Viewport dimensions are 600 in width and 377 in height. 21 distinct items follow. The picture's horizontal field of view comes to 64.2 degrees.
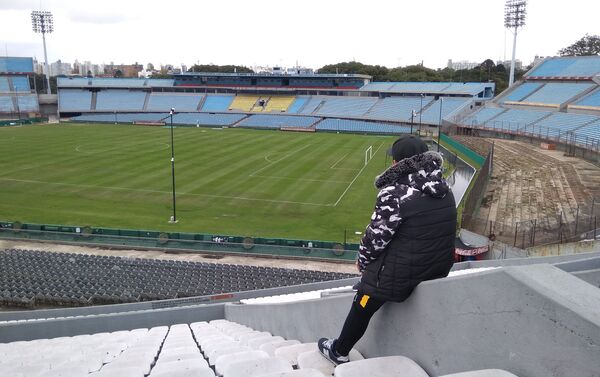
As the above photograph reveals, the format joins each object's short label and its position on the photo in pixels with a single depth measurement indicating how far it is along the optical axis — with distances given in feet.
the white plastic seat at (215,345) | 17.95
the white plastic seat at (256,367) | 11.38
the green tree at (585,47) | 300.69
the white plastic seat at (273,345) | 16.73
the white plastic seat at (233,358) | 12.63
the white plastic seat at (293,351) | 14.56
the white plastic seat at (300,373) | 9.97
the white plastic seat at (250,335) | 21.17
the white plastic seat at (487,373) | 8.72
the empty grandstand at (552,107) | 147.74
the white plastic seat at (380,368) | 10.33
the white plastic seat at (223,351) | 15.53
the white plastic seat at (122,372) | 13.07
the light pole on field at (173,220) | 90.80
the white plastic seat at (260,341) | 18.71
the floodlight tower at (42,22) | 317.83
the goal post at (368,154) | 157.19
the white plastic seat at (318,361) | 12.97
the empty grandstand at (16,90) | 288.51
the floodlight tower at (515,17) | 229.04
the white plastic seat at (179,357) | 15.57
